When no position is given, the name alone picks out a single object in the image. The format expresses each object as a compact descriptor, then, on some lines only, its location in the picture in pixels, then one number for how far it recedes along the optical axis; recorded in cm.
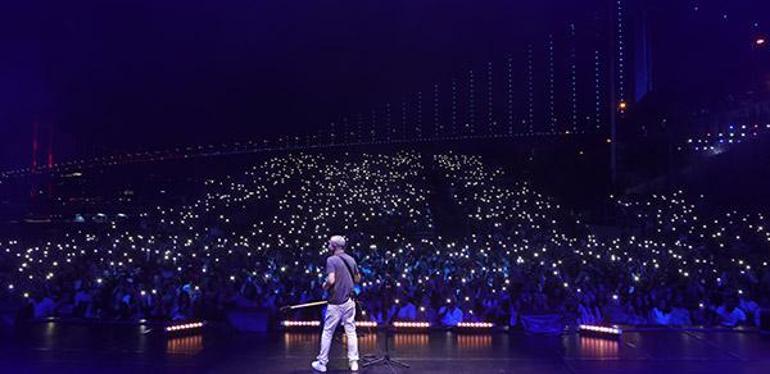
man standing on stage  693
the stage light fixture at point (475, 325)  912
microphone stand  732
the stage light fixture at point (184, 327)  896
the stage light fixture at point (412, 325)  924
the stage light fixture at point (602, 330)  876
